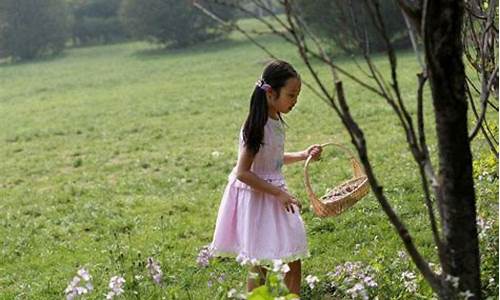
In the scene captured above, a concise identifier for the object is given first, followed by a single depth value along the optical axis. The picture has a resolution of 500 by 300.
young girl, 7.07
